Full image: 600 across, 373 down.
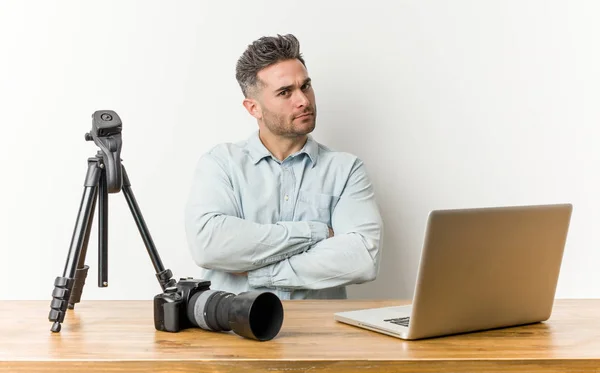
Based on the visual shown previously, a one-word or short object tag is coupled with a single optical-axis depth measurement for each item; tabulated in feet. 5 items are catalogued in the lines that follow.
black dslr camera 5.03
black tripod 5.67
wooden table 4.50
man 8.46
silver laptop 4.83
